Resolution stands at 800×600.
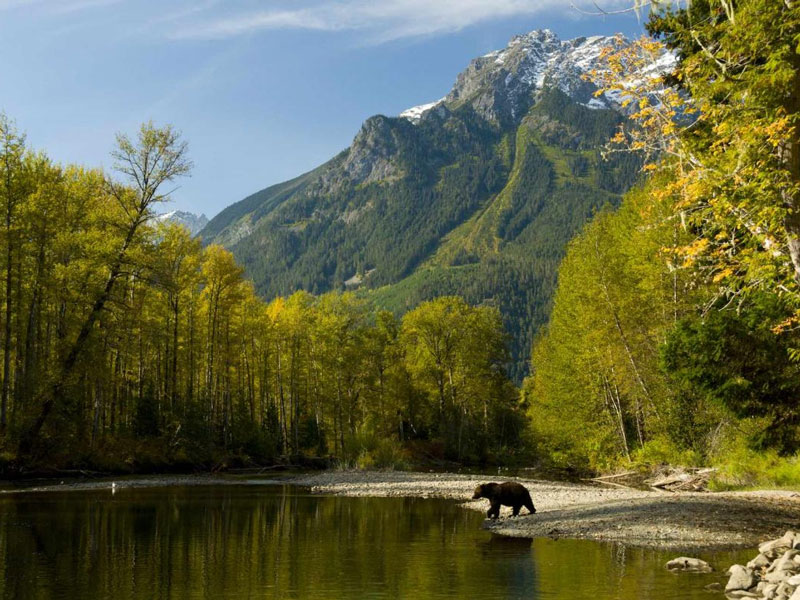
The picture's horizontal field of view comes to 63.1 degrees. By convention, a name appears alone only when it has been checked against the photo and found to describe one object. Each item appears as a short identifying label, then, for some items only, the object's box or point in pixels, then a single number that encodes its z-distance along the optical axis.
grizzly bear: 18.66
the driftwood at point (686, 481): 28.14
